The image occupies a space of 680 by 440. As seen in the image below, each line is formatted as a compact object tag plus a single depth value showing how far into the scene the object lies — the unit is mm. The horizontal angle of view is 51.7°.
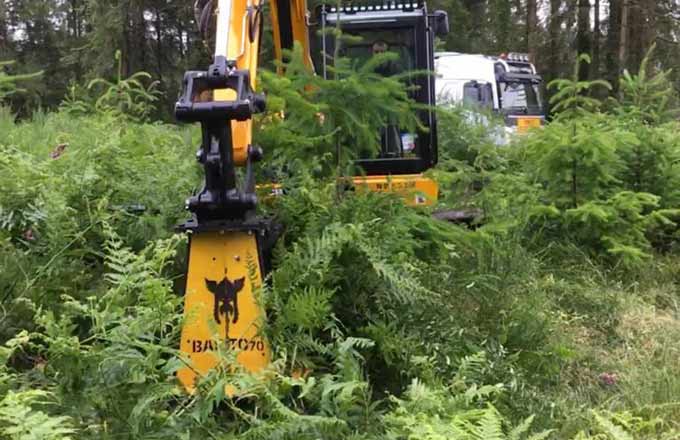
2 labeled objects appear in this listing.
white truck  16344
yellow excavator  3303
